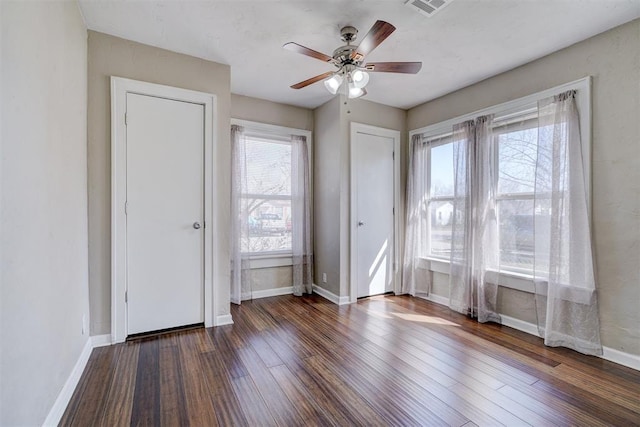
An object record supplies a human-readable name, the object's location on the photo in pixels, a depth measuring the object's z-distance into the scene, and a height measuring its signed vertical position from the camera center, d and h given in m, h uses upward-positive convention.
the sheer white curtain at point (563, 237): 2.38 -0.21
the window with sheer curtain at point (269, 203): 3.62 +0.12
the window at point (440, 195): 3.66 +0.23
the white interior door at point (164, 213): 2.56 -0.01
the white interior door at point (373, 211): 3.76 +0.02
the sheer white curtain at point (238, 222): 3.58 -0.13
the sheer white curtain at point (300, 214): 4.02 -0.03
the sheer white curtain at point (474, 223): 3.07 -0.12
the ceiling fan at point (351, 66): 2.06 +1.13
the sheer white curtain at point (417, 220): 3.91 -0.11
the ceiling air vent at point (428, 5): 1.92 +1.41
